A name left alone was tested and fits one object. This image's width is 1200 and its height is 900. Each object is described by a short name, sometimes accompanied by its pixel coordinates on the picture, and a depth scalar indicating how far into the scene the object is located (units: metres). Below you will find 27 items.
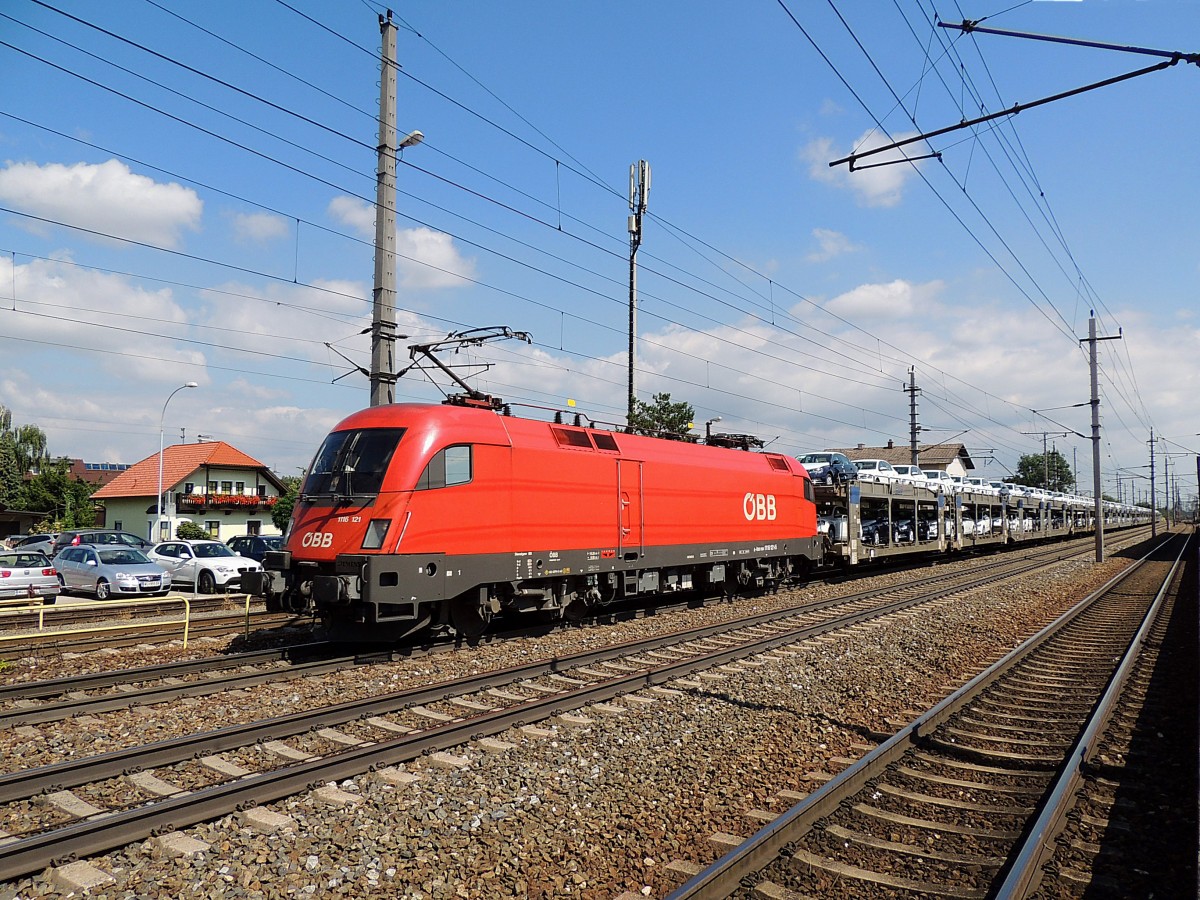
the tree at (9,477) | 62.16
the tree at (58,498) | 56.80
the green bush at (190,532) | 43.12
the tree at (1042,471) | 124.31
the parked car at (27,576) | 17.88
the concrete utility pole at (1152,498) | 63.01
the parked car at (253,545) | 25.54
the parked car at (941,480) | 30.61
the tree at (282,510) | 47.03
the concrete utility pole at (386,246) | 15.87
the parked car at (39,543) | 36.06
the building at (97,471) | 90.96
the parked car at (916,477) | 28.38
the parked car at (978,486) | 35.51
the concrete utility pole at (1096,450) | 33.06
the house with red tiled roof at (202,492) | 47.56
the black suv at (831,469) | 24.52
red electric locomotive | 10.62
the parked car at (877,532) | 27.52
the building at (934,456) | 79.92
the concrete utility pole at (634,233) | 26.11
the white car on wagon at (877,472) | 25.19
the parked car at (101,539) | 32.88
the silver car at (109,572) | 20.05
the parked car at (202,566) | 21.89
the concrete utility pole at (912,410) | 49.88
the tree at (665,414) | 30.22
